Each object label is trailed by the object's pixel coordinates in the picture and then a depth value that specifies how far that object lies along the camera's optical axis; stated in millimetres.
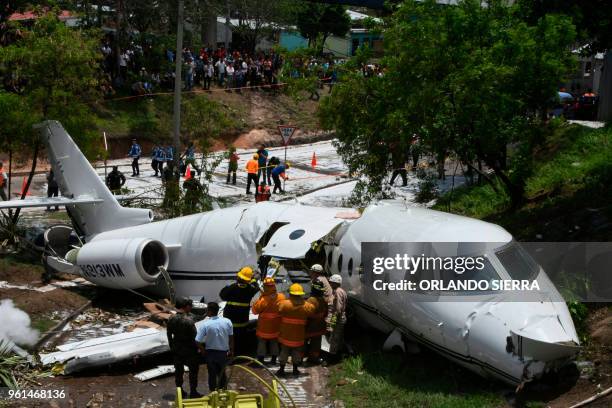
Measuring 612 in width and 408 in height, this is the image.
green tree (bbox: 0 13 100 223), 23438
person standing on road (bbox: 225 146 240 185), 29472
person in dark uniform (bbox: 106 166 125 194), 29375
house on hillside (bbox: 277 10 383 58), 65125
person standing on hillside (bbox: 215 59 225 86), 45031
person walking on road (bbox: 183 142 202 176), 24175
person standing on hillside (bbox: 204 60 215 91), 43656
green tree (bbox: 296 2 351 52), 63156
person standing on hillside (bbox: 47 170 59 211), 27641
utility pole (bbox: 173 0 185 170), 24625
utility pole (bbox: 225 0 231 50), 51422
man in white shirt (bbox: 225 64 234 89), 45625
